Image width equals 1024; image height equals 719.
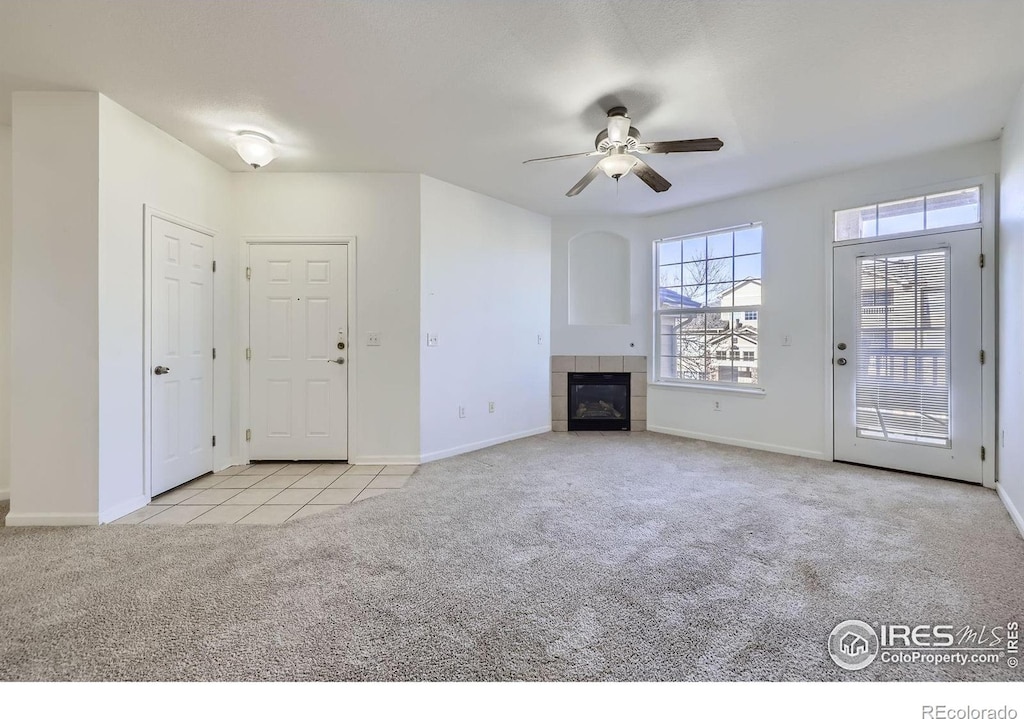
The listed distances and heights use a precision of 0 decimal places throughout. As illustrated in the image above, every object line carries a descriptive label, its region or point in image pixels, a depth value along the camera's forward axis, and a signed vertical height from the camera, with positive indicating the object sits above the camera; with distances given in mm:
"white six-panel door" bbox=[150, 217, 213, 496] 2822 +11
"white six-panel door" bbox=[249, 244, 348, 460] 3525 +45
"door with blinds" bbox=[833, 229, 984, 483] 3023 +15
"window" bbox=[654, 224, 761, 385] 4172 +514
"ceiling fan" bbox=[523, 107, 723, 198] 2361 +1170
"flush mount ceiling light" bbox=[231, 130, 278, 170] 2811 +1379
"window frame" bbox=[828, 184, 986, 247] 2967 +1172
